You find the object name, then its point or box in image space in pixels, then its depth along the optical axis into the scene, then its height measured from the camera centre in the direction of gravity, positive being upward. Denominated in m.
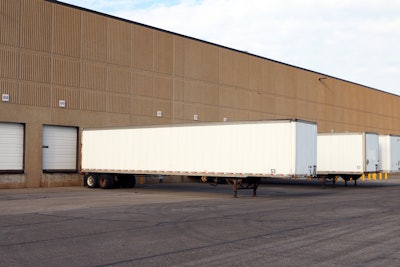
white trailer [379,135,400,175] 37.94 +0.47
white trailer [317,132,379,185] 34.47 +0.34
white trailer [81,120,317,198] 24.22 +0.46
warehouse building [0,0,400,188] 31.69 +5.74
